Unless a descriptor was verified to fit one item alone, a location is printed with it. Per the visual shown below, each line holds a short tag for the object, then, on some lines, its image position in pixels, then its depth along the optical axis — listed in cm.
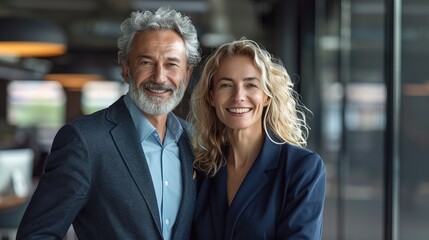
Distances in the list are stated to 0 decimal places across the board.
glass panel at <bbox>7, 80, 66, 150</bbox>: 2280
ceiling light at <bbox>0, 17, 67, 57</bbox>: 584
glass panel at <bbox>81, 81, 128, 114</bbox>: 2305
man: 205
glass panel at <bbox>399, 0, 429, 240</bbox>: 293
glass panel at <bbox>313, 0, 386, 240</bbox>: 407
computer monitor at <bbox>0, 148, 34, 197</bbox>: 723
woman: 216
